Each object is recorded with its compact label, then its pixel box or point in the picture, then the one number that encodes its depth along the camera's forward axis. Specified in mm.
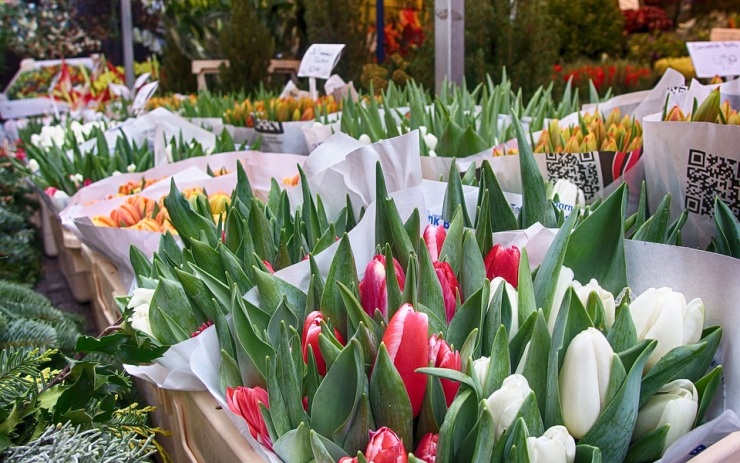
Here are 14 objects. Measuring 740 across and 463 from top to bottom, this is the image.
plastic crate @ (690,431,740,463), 587
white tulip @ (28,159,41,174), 2572
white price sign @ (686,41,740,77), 1956
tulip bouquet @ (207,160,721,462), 612
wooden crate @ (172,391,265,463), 761
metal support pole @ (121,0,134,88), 4562
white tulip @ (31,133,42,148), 3029
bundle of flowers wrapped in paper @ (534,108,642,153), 1335
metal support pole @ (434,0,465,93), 2342
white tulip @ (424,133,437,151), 1747
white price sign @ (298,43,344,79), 2703
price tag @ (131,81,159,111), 3059
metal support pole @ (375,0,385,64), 4922
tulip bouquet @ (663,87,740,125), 1142
